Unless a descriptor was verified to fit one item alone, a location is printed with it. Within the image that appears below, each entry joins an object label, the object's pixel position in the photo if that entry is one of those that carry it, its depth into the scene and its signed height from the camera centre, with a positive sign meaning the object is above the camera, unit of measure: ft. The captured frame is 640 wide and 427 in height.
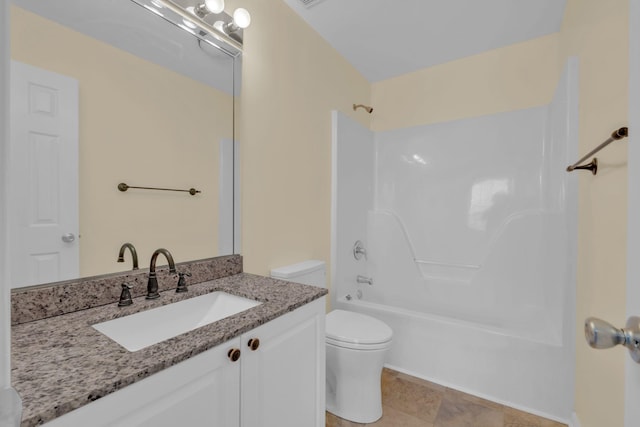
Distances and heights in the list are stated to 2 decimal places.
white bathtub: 5.40 -3.14
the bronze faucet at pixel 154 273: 3.55 -0.83
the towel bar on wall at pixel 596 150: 2.97 +0.76
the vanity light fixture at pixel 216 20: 4.17 +2.91
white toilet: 5.13 -2.83
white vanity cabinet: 2.01 -1.63
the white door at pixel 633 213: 1.60 +0.00
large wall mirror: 2.87 +0.86
